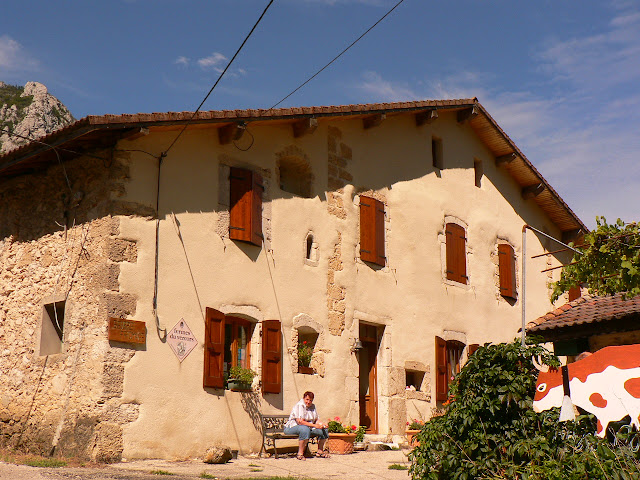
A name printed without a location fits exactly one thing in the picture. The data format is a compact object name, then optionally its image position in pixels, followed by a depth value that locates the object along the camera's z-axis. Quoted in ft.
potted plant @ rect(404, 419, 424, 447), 43.21
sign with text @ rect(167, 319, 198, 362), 33.73
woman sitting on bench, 34.50
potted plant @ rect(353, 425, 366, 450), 38.93
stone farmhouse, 32.48
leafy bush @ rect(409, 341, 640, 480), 20.16
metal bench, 35.40
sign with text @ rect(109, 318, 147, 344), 31.71
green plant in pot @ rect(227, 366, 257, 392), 35.88
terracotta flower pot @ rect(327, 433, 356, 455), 36.99
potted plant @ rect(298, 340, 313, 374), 39.47
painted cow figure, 22.08
